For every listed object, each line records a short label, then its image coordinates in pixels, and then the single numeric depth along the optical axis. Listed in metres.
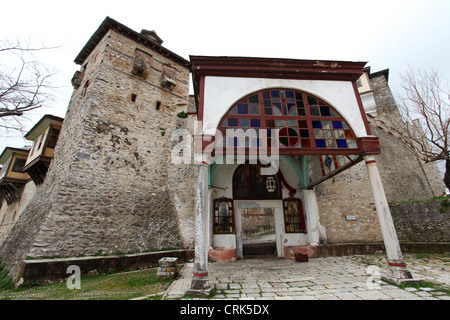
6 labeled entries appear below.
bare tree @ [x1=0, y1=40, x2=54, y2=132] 6.45
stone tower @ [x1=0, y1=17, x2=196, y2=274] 7.12
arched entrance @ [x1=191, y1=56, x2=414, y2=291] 5.46
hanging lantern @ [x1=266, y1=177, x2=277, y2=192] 9.04
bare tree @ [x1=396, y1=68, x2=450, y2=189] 8.43
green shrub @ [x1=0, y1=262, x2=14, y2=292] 5.51
